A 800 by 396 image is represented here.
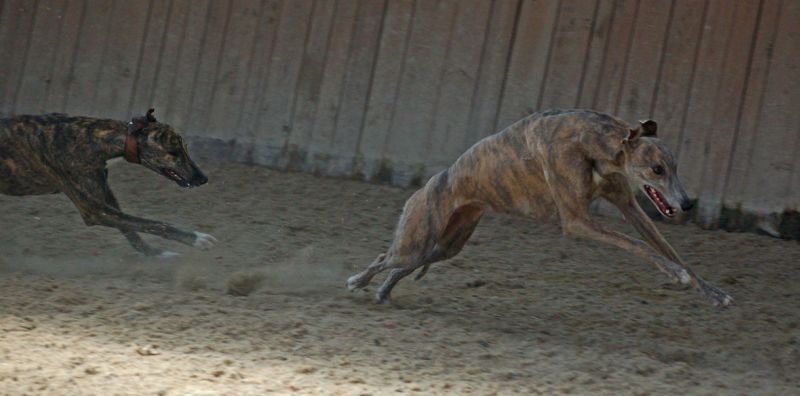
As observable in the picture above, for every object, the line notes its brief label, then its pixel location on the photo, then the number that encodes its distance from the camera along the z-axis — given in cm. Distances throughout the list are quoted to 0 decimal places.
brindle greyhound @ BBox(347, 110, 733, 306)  1034
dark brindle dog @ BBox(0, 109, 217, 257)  1384
